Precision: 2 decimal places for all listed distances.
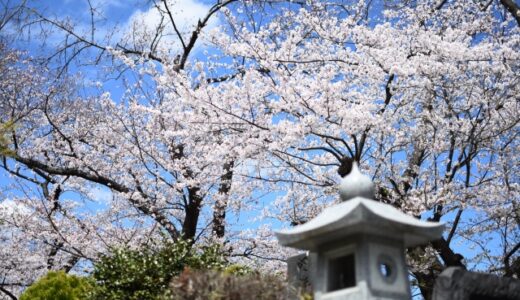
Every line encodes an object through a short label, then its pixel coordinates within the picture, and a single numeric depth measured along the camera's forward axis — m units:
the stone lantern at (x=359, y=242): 4.38
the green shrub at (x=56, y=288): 9.45
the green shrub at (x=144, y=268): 8.02
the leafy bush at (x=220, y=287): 5.72
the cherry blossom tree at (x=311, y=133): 9.12
